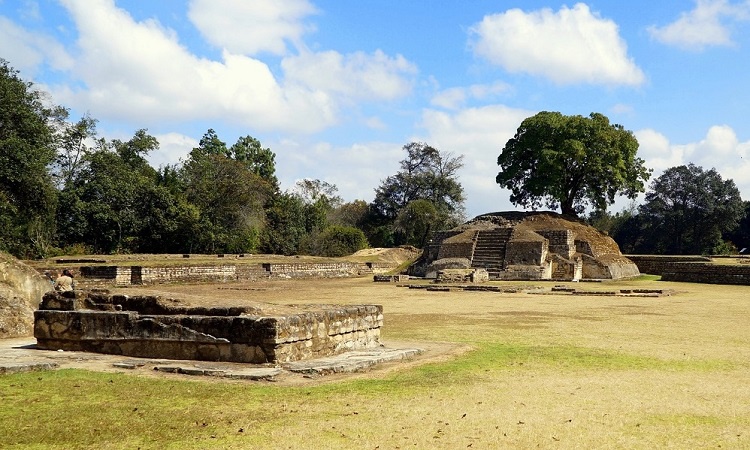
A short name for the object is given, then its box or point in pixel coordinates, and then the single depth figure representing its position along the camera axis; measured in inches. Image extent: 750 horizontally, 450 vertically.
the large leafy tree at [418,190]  2251.5
